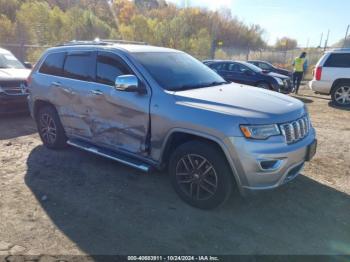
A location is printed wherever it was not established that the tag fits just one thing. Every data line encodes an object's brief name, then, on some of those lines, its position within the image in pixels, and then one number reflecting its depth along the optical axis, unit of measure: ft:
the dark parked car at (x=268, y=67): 61.87
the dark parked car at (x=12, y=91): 24.48
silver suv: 11.09
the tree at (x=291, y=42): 221.05
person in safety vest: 48.06
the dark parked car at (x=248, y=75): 40.66
